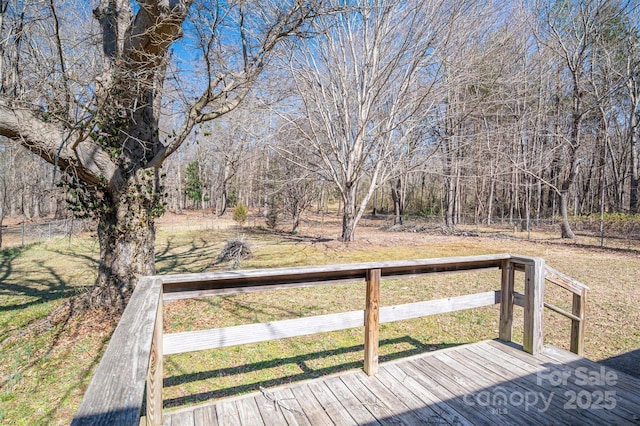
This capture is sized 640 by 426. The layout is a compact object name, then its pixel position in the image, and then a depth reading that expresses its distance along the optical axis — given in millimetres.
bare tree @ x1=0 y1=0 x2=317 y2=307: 3789
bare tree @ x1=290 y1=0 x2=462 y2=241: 9297
